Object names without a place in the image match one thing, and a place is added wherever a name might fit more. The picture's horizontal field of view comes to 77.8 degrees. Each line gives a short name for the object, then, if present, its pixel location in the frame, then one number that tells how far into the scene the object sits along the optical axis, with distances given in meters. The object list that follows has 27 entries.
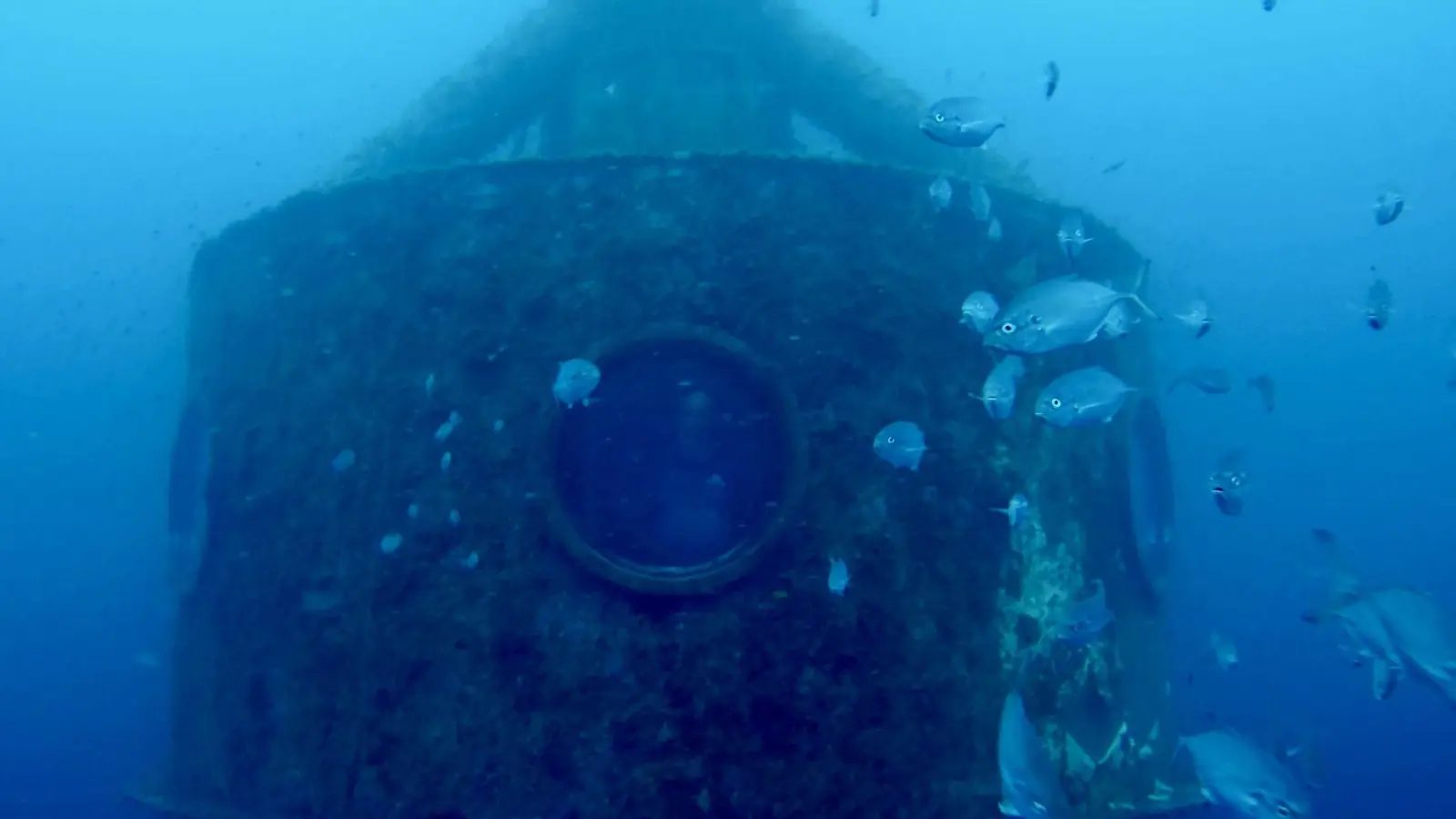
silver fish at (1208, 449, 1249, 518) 5.08
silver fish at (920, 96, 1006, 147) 4.72
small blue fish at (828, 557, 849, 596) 5.39
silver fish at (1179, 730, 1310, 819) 3.91
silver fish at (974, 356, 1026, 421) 5.12
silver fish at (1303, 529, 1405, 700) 4.22
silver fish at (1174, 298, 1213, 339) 5.62
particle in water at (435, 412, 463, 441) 5.79
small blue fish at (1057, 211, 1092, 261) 5.72
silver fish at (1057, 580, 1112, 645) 5.24
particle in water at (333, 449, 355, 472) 6.08
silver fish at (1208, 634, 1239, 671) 7.02
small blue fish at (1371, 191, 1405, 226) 5.34
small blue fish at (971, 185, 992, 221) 6.23
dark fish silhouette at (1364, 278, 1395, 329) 5.25
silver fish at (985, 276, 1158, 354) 4.20
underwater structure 5.29
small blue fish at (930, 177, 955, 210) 6.15
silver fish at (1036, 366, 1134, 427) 4.44
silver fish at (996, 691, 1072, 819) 3.67
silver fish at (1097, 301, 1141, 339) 4.98
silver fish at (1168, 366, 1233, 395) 6.30
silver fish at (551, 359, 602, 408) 5.44
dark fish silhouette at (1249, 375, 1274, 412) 6.62
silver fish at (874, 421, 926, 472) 5.38
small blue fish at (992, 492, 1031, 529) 5.58
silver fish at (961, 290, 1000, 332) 5.38
